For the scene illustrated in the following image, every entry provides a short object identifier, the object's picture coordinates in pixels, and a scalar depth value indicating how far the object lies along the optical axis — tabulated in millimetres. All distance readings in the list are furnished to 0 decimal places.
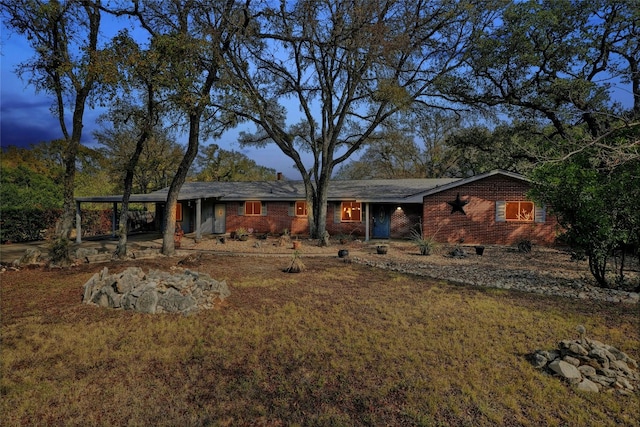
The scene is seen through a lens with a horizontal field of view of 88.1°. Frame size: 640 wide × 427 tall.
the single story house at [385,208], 16328
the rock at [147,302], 6250
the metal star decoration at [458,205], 16734
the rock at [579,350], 4328
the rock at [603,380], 3996
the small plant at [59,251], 10148
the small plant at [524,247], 14141
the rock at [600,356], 4200
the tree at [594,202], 7109
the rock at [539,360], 4391
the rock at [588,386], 3902
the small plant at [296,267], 10117
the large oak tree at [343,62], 14109
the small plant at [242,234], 18484
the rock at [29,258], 10346
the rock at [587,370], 4123
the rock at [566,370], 4066
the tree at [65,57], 9751
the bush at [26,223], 15680
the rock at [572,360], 4281
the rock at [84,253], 11516
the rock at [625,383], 3930
